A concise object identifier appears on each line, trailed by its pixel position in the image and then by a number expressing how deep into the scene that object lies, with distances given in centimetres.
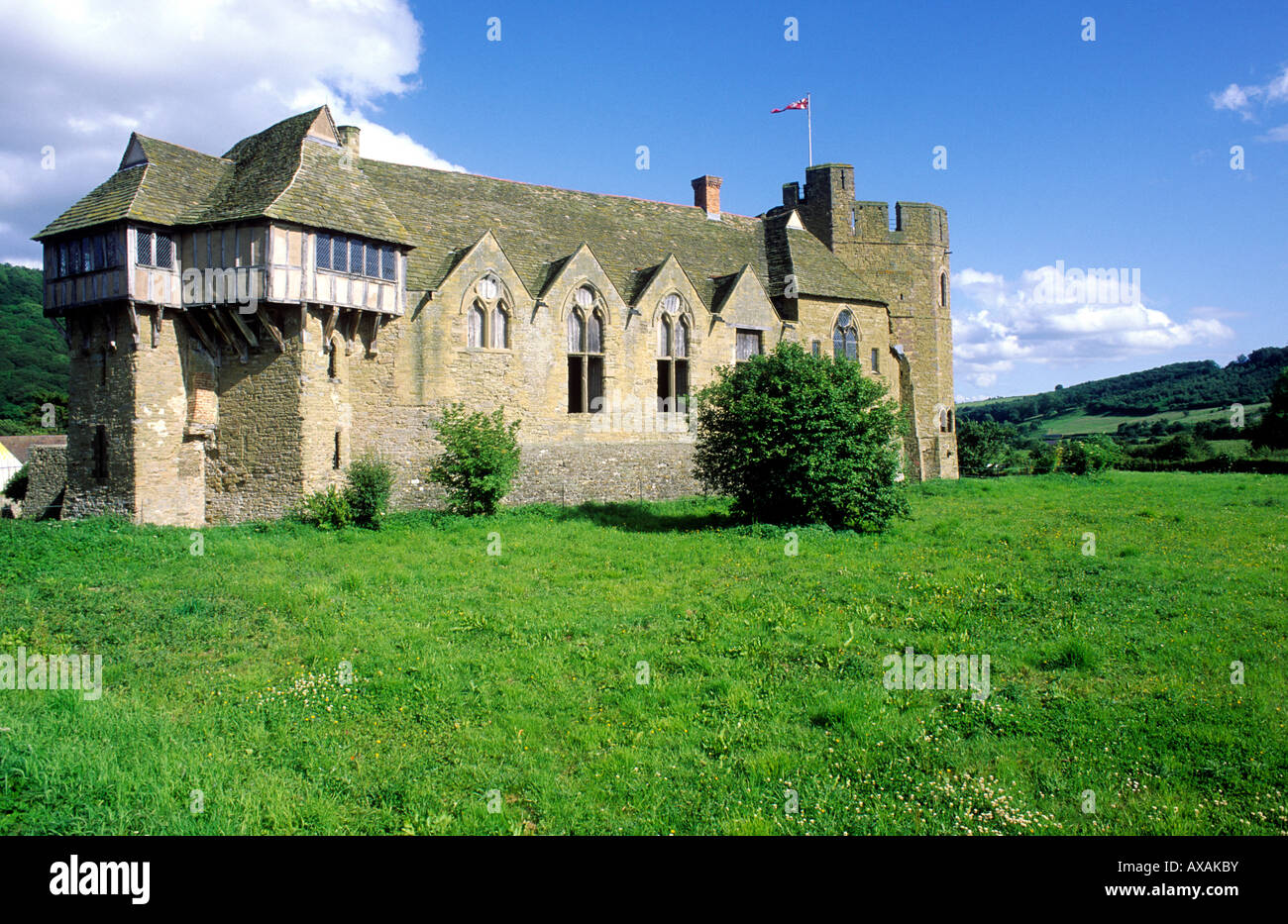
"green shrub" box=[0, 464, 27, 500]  3319
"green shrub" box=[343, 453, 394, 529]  2259
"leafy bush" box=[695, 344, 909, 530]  2120
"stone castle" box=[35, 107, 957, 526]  2270
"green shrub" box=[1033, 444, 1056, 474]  4394
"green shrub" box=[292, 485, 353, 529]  2219
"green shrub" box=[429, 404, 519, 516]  2381
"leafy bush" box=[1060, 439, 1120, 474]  4019
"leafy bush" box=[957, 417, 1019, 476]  4822
